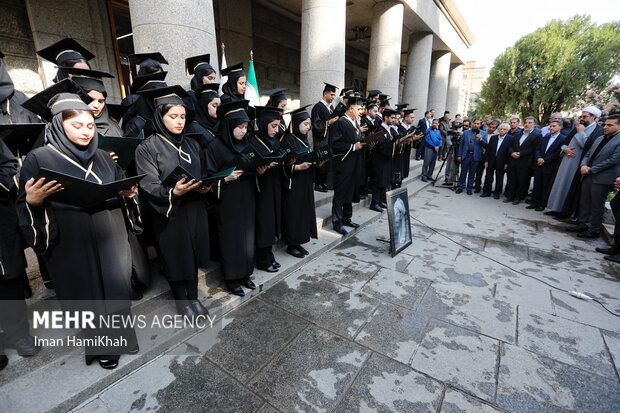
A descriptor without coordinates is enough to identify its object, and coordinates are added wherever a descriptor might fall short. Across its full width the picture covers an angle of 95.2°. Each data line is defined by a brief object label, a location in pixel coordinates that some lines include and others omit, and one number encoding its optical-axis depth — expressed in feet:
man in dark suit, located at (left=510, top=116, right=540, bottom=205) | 25.00
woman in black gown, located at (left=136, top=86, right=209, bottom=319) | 7.98
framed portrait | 14.73
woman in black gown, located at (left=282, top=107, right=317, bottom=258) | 13.10
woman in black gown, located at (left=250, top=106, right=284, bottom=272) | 11.52
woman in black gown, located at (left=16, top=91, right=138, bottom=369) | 6.06
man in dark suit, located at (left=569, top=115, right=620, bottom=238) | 17.89
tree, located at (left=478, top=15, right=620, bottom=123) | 67.56
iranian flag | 18.33
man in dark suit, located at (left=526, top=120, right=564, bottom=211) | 23.57
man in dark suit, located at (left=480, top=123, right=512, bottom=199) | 27.09
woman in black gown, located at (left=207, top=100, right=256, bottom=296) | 9.80
